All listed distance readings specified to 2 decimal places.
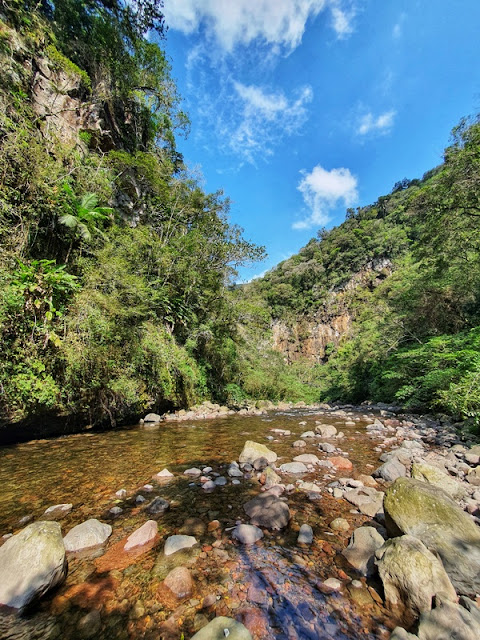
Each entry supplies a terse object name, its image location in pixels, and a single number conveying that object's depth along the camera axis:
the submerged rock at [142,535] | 2.82
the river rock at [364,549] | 2.54
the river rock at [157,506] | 3.48
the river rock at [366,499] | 3.57
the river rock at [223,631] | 1.69
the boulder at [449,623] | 1.68
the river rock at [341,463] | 5.17
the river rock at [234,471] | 4.73
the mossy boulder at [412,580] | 2.03
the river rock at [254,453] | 5.39
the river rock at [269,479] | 4.35
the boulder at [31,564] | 2.01
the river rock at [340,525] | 3.20
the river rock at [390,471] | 4.55
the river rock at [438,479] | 3.78
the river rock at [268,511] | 3.25
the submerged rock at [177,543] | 2.72
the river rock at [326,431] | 7.84
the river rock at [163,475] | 4.62
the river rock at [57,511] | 3.33
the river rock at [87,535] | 2.78
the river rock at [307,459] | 5.44
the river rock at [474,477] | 4.31
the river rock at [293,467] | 4.97
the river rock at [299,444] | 6.69
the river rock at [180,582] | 2.23
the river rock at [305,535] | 2.96
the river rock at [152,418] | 9.86
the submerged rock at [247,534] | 2.96
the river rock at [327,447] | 6.22
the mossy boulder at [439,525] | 2.27
